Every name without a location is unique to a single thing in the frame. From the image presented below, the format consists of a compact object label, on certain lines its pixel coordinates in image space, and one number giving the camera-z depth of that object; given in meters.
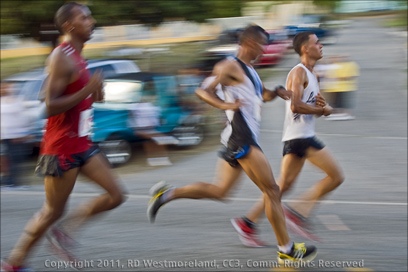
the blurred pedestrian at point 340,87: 18.09
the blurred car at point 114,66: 14.21
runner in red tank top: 5.05
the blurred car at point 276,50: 28.31
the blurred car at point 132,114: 12.73
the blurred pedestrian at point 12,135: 11.42
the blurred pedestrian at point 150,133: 12.93
